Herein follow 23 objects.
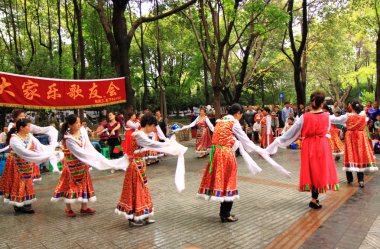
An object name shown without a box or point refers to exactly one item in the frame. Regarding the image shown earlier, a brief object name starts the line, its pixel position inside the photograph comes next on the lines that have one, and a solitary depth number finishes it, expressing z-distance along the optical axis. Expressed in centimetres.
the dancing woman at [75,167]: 515
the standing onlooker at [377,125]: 1098
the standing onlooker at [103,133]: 1064
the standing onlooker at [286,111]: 1407
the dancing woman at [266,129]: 1144
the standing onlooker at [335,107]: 1277
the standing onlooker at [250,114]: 1418
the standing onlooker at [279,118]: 1441
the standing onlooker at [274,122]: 1354
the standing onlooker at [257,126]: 1293
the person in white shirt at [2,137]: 871
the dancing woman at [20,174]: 566
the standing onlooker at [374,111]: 1138
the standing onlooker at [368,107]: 1155
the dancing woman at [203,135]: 1054
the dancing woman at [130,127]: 840
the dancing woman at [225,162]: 486
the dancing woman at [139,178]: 468
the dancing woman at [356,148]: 665
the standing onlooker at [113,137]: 985
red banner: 838
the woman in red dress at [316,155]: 531
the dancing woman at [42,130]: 604
